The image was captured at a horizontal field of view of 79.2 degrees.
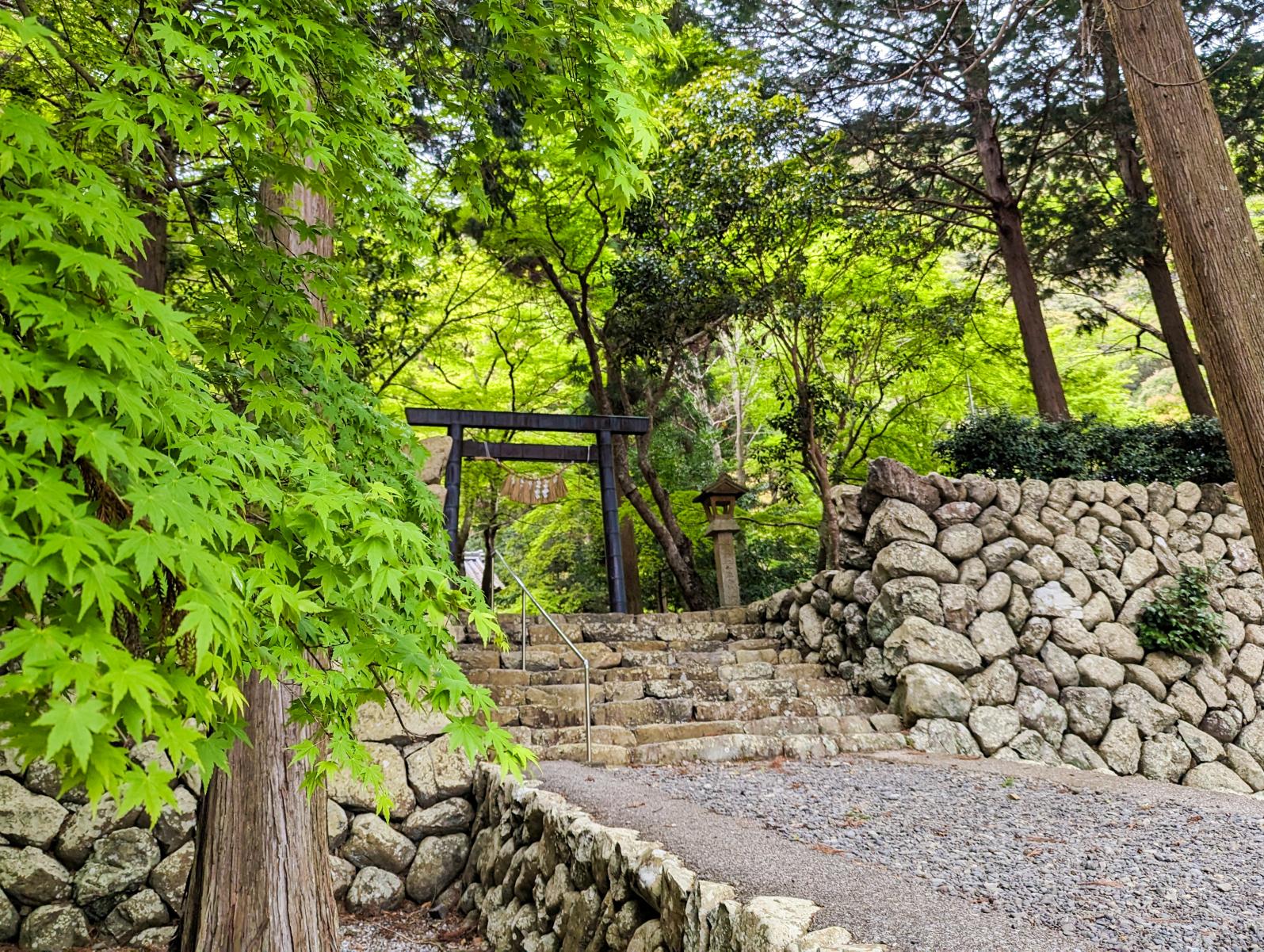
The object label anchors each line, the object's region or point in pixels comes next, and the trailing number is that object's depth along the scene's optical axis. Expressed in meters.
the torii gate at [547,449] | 8.03
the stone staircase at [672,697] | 5.04
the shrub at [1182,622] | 5.83
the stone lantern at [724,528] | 8.64
